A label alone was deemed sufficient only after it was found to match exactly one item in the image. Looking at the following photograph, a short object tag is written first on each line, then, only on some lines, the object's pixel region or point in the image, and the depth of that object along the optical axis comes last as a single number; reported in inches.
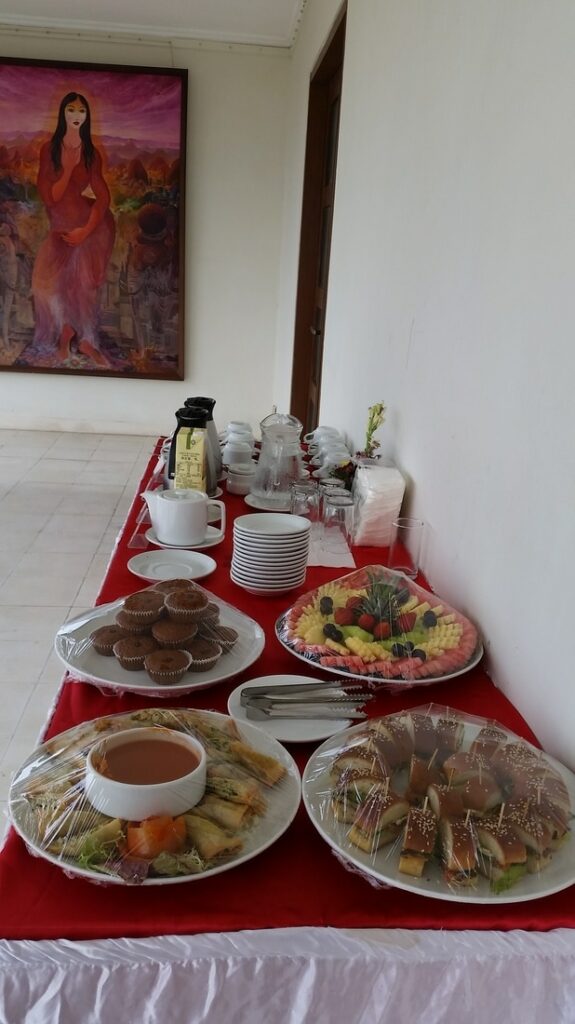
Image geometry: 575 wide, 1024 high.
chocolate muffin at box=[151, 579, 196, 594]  44.7
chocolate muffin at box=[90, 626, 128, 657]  41.9
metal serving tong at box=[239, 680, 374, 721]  38.5
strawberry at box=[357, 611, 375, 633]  45.9
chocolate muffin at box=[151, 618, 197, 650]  40.8
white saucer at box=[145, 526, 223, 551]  60.8
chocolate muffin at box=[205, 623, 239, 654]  42.8
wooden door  146.8
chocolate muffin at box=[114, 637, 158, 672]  40.4
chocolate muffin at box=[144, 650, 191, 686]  39.2
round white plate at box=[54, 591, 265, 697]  39.4
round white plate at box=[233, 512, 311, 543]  53.7
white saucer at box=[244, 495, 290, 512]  74.1
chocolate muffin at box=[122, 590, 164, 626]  41.8
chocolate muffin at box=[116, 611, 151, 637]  41.9
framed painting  192.9
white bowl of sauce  28.2
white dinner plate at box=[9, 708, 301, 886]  27.5
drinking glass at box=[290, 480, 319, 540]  69.2
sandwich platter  28.3
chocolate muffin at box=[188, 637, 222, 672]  40.6
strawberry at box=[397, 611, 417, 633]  46.2
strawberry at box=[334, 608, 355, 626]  46.5
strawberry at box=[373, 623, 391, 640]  45.2
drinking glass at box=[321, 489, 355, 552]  68.1
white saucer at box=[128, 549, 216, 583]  54.6
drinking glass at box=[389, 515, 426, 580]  61.5
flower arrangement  78.0
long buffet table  25.8
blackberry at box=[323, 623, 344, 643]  44.7
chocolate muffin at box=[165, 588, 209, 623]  41.9
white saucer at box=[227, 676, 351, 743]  36.8
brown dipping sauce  29.8
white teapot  59.4
